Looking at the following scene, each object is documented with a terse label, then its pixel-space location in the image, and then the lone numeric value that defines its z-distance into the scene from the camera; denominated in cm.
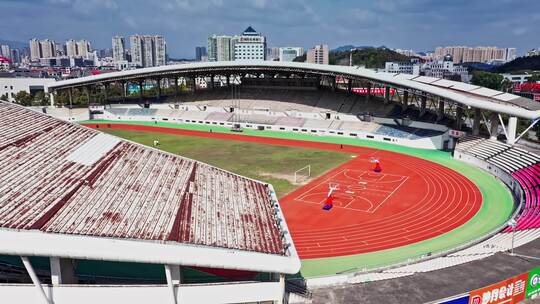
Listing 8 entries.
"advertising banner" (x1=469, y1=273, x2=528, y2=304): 1473
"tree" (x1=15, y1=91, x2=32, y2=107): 9074
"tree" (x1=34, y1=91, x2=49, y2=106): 9002
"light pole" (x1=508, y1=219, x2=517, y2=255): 1811
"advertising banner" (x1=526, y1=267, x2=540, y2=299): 1608
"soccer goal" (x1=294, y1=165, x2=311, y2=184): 3634
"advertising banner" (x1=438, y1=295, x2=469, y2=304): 1435
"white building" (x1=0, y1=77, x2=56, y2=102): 10212
